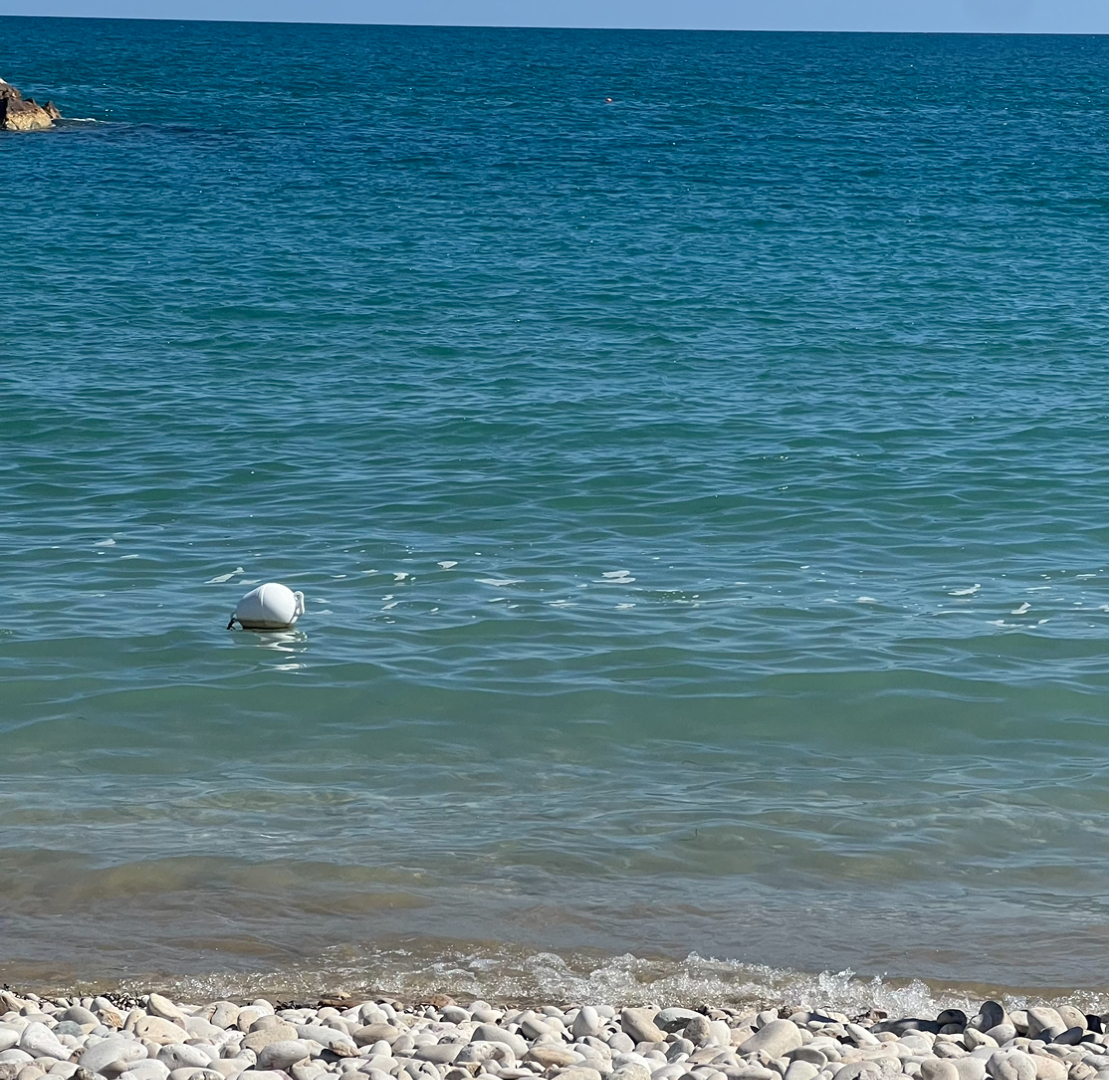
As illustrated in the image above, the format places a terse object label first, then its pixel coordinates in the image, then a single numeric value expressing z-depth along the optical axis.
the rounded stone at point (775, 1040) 10.59
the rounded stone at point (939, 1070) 9.89
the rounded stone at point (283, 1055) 10.21
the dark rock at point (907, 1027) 11.23
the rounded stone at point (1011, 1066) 9.97
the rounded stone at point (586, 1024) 10.98
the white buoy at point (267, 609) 19.81
